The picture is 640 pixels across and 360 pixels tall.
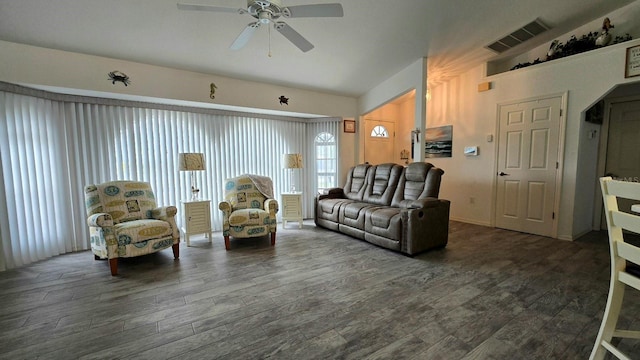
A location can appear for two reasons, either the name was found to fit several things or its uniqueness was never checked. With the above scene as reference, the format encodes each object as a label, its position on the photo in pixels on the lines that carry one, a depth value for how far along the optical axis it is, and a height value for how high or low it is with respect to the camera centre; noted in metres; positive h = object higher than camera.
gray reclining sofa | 3.35 -0.72
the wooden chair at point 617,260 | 1.28 -0.55
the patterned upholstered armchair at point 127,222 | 2.91 -0.73
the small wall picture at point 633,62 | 3.15 +1.15
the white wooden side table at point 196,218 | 3.85 -0.83
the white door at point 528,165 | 4.02 -0.11
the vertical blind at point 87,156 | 3.12 +0.10
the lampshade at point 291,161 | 4.84 -0.01
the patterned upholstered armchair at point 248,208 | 3.73 -0.73
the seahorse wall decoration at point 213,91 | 4.13 +1.11
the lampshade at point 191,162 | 3.87 +0.00
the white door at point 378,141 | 6.27 +0.45
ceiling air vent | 3.65 +1.79
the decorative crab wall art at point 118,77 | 3.42 +1.12
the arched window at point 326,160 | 5.58 +0.01
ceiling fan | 2.01 +1.19
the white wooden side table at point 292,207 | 4.90 -0.86
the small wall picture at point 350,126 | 5.55 +0.73
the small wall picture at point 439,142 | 5.38 +0.37
